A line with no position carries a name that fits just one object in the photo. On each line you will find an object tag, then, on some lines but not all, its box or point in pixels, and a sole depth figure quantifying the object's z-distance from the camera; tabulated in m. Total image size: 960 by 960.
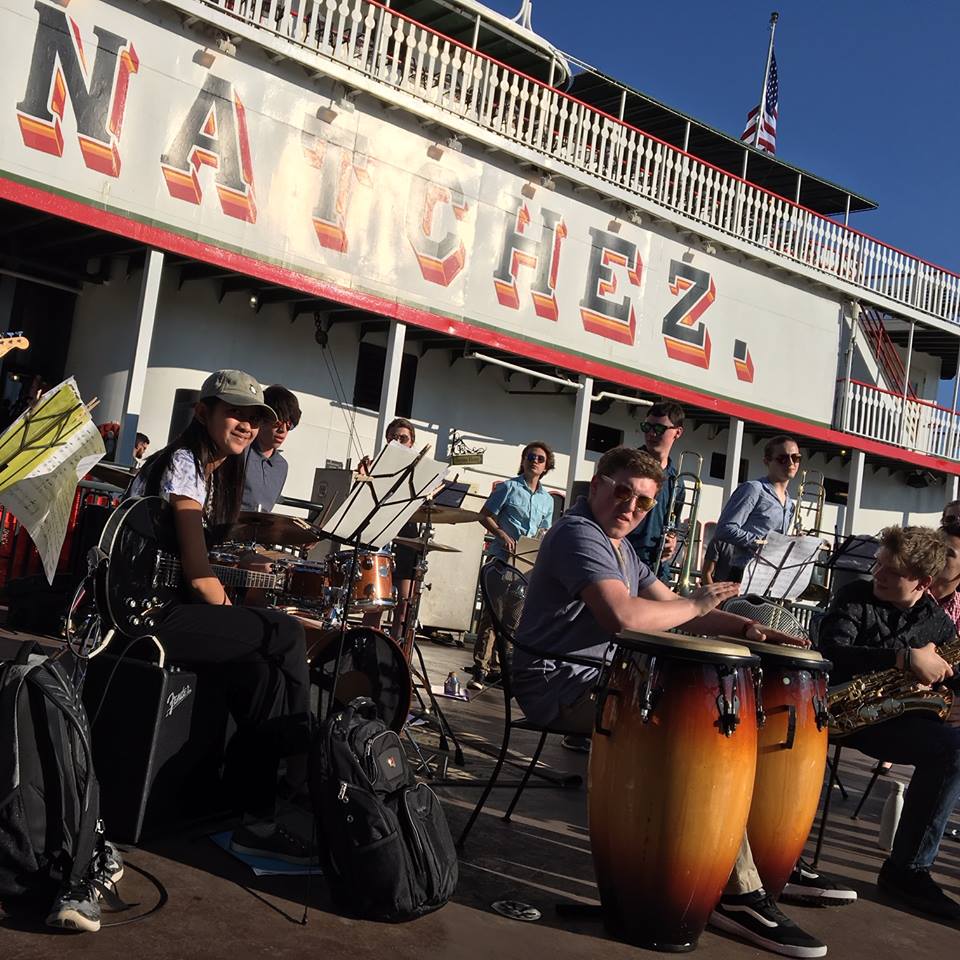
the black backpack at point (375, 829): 3.25
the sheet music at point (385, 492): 4.91
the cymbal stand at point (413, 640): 5.53
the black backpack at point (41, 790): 2.92
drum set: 4.90
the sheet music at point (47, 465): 2.86
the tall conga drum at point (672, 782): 3.24
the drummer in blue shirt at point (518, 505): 8.93
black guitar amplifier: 3.56
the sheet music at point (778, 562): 6.90
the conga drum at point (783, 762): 3.82
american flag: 22.19
